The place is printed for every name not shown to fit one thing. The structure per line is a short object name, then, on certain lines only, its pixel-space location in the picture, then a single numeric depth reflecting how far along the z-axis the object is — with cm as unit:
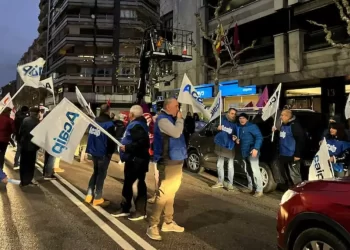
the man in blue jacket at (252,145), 794
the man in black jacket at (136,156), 598
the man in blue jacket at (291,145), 754
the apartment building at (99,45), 6047
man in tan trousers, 516
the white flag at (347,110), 793
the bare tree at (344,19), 1198
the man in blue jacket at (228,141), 859
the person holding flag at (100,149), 678
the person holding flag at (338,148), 670
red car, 325
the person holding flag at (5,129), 885
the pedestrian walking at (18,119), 1149
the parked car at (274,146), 782
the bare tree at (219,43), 1805
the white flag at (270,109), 838
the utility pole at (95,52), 6075
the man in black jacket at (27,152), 866
